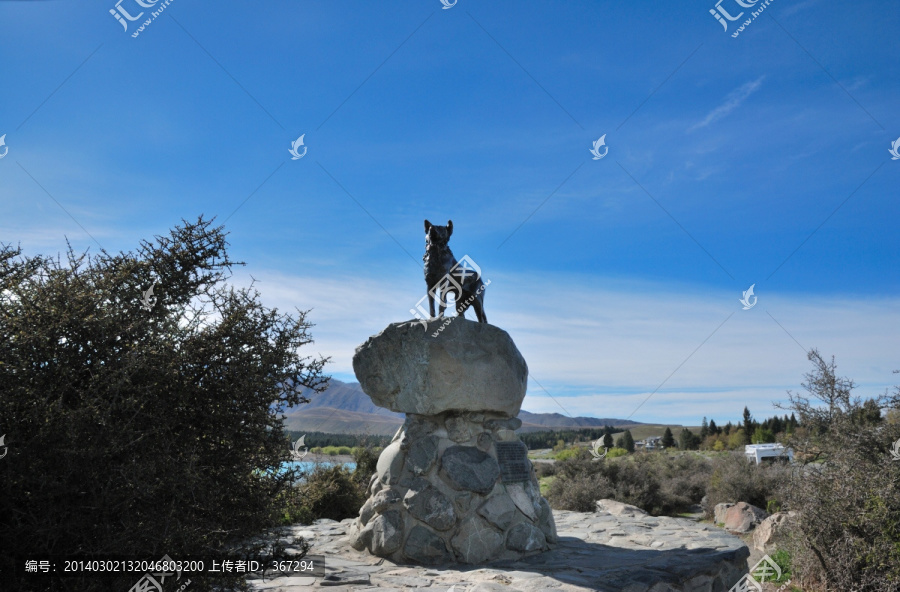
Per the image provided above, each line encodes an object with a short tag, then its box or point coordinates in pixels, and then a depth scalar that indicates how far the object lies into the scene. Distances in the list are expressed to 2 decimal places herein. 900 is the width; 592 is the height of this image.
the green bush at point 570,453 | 14.88
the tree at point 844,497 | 6.60
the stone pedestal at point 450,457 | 6.63
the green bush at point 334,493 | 10.84
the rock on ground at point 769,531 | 9.35
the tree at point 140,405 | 3.35
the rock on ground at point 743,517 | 11.41
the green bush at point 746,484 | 13.33
